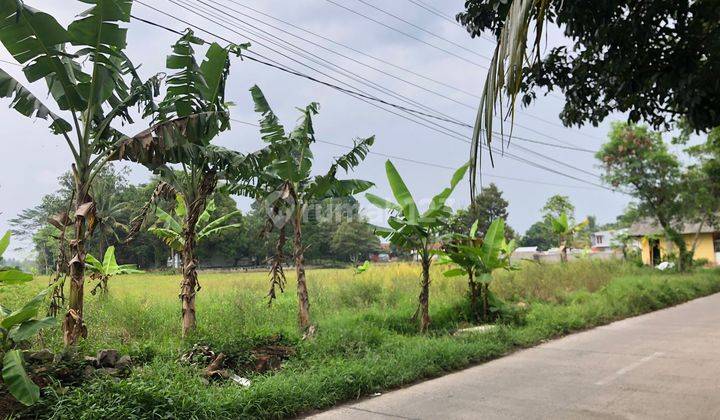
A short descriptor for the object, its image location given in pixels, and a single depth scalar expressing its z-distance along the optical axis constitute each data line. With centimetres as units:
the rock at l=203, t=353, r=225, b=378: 634
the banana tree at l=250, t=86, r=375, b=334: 901
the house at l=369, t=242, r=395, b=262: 5456
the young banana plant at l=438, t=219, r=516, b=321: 1124
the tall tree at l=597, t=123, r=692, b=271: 2553
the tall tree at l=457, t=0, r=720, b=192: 460
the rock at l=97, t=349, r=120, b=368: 596
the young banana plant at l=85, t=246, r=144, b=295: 990
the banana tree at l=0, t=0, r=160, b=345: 550
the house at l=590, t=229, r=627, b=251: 7112
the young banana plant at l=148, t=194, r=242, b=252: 938
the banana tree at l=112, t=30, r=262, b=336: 634
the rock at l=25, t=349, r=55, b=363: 550
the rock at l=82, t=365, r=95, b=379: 551
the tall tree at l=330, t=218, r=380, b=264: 5062
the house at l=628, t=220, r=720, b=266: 3519
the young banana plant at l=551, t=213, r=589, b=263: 2306
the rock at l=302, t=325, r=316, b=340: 851
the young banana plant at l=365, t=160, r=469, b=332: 1032
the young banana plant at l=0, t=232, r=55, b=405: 456
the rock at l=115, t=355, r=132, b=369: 605
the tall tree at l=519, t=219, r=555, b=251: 10474
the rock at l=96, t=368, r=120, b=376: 566
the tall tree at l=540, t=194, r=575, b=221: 4594
